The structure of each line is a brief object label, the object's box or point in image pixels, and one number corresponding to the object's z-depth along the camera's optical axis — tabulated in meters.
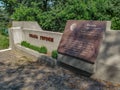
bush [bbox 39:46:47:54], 5.91
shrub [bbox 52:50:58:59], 5.17
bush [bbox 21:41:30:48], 6.99
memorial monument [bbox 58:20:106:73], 3.89
